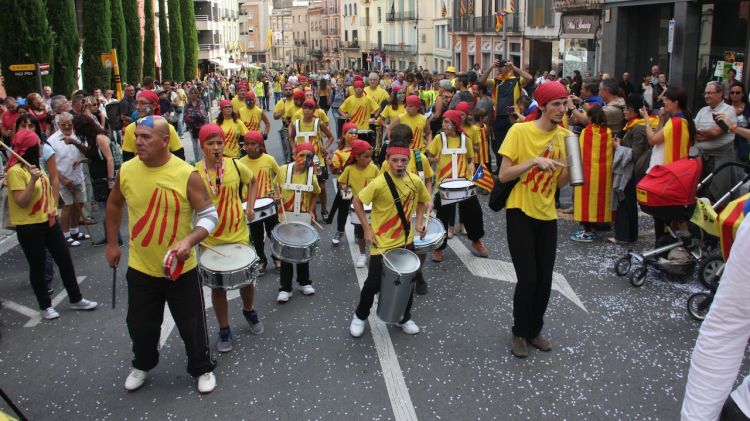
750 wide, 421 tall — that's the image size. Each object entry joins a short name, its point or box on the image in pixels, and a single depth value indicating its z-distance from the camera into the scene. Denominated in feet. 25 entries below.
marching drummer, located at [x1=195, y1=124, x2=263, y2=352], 17.83
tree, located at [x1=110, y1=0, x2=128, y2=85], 90.68
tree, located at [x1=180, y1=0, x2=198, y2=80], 148.15
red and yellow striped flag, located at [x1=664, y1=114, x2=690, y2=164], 22.98
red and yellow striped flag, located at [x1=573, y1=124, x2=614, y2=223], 27.12
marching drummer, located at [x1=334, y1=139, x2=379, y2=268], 23.13
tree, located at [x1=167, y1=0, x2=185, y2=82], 137.08
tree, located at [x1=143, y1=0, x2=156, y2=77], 113.09
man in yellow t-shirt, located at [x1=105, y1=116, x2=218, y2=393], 14.39
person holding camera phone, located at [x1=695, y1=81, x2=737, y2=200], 23.66
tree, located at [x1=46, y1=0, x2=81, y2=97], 68.90
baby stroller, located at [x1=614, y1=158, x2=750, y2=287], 20.92
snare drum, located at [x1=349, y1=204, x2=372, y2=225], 23.23
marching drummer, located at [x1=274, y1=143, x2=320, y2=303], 23.84
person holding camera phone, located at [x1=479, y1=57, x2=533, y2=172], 39.86
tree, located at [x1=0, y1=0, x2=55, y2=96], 60.03
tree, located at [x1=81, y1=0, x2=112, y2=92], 84.38
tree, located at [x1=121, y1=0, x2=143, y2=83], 102.06
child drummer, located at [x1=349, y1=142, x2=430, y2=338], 18.22
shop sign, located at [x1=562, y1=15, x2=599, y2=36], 82.99
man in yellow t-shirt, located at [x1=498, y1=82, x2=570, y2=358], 16.25
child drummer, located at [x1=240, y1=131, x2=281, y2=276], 23.38
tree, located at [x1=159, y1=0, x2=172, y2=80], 131.13
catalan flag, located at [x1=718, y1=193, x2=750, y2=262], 8.47
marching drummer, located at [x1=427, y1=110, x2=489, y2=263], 26.05
